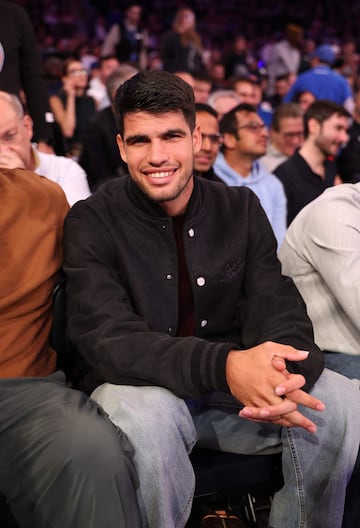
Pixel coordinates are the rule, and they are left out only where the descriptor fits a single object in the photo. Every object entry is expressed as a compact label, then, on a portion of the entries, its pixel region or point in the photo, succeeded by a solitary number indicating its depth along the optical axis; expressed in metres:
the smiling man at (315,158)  4.59
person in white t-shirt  2.67
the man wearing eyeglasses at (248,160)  4.30
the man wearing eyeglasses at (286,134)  5.84
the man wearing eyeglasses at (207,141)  3.86
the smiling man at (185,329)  1.92
